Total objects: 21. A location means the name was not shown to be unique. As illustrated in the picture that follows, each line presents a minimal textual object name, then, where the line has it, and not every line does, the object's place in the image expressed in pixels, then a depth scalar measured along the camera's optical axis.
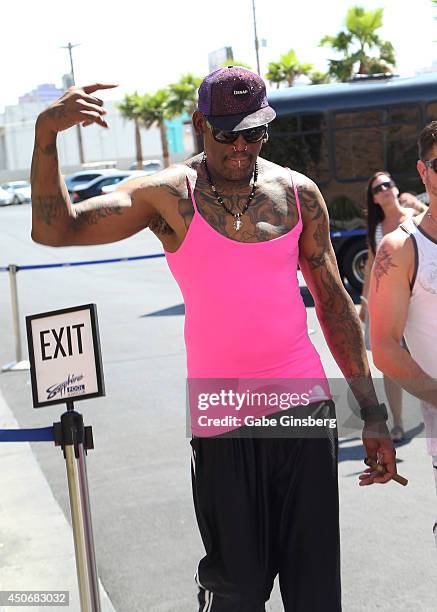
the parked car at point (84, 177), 47.55
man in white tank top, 3.18
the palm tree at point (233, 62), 44.52
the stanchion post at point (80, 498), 3.28
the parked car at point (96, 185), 40.86
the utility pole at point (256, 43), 57.39
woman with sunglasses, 7.09
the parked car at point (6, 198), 56.78
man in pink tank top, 2.93
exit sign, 3.25
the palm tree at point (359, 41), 41.62
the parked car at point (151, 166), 59.19
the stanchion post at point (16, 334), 9.91
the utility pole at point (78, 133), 81.56
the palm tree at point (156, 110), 71.57
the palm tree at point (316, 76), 55.62
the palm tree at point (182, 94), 65.44
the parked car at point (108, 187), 36.73
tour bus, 14.20
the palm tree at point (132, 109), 73.75
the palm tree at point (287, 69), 54.78
